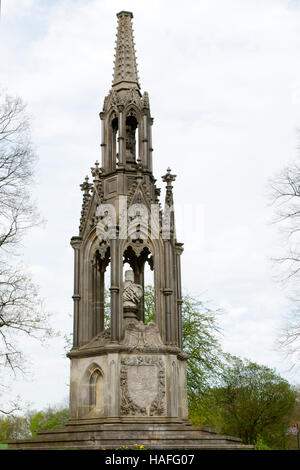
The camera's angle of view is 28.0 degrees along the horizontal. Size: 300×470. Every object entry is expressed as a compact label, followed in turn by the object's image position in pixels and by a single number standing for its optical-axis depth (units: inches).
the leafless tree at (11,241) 599.5
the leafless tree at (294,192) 616.4
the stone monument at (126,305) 525.0
